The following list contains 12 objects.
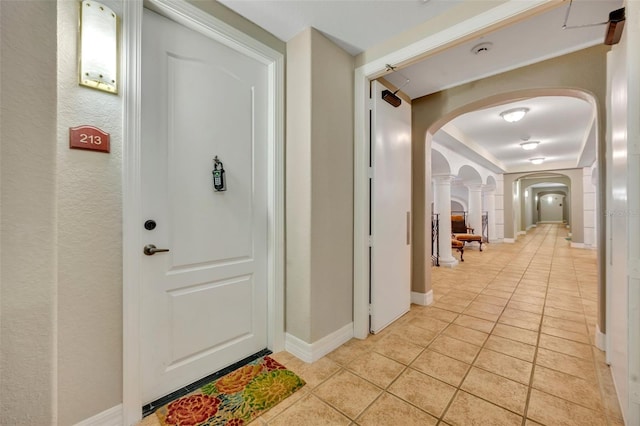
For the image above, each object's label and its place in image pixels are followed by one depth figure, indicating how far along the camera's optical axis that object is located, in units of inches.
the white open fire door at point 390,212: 93.4
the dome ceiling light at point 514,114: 152.9
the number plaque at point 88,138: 47.6
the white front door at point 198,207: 59.8
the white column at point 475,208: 319.6
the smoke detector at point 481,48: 86.7
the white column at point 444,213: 205.3
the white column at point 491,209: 361.1
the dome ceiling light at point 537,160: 290.2
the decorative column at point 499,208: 363.3
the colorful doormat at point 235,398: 55.4
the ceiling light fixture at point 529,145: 224.4
